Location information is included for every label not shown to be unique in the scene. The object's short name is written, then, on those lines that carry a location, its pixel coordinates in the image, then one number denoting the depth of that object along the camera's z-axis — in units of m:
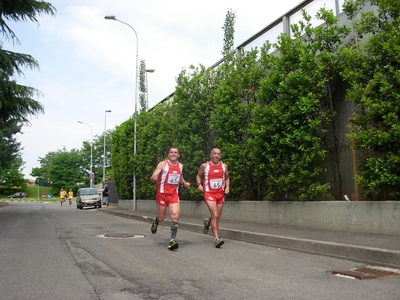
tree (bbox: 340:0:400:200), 8.02
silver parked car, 32.06
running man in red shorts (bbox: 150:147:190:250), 8.04
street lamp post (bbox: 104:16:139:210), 22.95
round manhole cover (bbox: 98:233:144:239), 10.09
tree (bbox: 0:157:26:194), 96.19
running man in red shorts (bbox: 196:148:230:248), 8.26
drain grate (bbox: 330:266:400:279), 5.40
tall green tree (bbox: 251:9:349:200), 10.08
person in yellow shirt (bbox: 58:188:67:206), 42.12
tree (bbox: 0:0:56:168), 19.11
